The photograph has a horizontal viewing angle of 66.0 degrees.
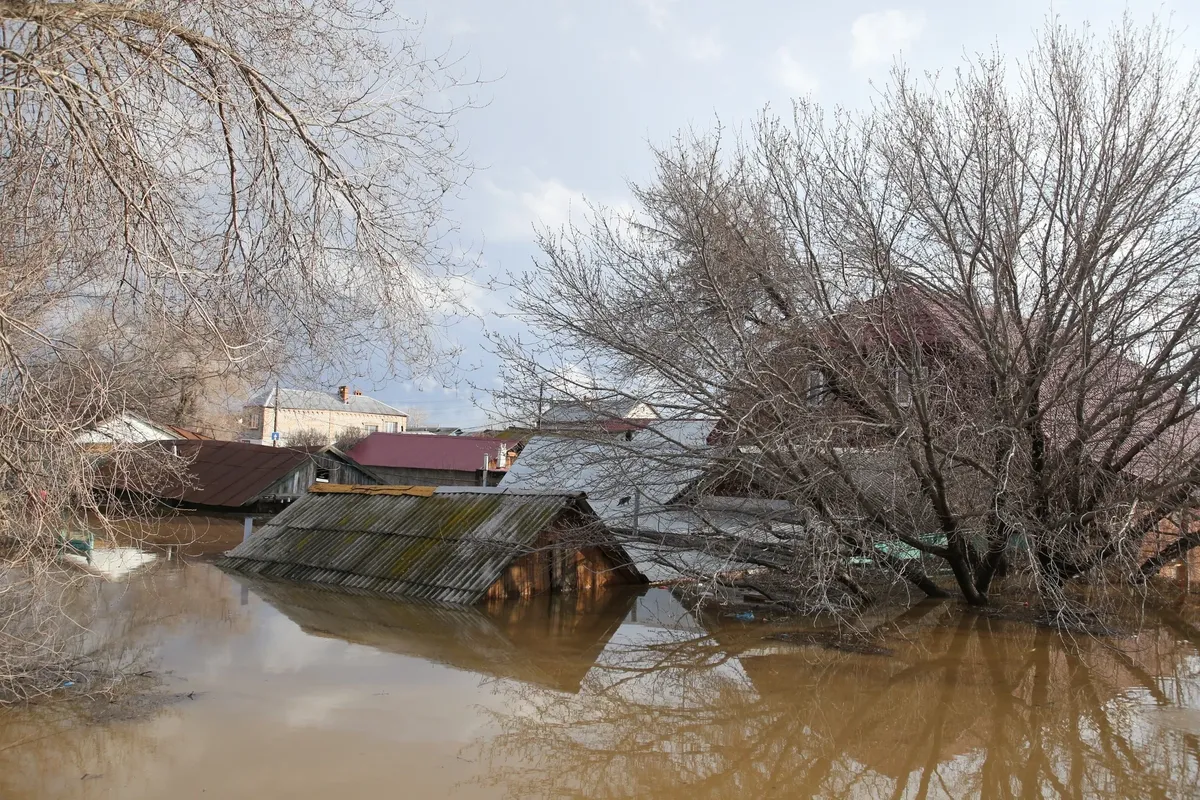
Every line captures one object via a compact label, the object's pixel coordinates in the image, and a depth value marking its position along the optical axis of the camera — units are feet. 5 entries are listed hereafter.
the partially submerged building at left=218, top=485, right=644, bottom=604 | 44.50
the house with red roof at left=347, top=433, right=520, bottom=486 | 129.29
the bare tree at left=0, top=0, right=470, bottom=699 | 18.92
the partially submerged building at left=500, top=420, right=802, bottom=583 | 42.39
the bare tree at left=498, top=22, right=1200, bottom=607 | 38.09
